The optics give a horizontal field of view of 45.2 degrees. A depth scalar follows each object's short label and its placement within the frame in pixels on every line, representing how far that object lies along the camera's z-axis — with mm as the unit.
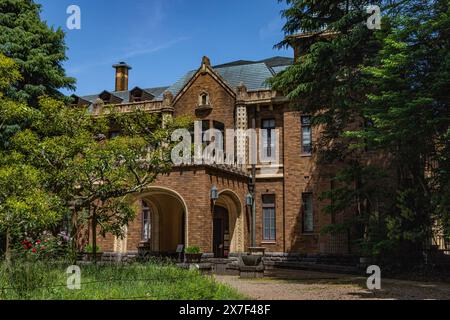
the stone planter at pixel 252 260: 18438
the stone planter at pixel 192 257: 19947
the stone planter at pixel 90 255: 24084
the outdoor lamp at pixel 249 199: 24906
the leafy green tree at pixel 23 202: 11328
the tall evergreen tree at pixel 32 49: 22359
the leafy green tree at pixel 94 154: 13789
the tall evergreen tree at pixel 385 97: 15016
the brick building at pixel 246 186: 24594
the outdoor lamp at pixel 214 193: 21406
